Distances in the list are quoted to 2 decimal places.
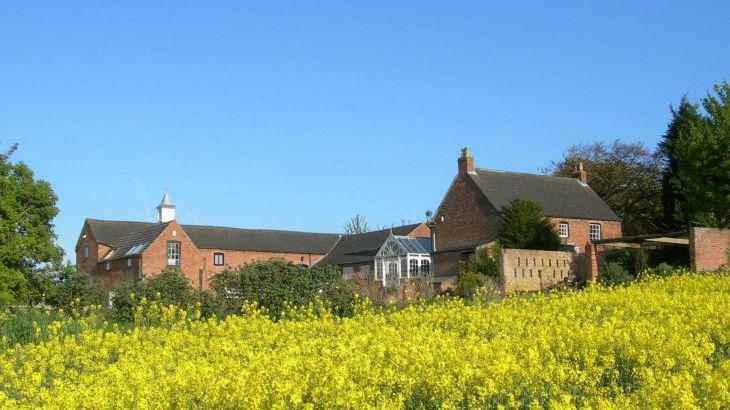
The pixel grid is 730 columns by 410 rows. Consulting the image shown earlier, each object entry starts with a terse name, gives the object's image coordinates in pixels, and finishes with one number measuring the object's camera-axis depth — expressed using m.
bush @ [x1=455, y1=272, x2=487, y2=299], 33.16
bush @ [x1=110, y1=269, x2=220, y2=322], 21.55
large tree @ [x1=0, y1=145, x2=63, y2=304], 37.31
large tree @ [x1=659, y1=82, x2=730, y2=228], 39.19
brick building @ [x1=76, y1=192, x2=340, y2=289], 58.78
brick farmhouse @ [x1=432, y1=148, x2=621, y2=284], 51.19
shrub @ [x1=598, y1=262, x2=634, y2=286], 30.39
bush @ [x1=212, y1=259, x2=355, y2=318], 22.91
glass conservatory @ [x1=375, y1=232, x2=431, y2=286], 54.72
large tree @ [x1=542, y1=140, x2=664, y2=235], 62.19
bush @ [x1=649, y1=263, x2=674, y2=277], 31.28
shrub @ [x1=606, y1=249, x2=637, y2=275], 39.34
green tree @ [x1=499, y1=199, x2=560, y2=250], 46.91
